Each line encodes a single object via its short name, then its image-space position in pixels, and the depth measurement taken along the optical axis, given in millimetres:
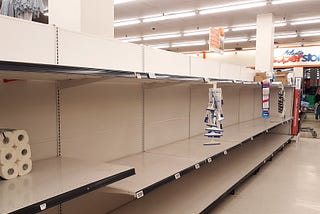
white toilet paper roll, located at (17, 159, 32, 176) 1548
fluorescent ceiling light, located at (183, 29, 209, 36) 10923
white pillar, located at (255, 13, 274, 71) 8367
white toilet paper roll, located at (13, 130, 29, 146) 1539
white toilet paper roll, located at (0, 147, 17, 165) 1467
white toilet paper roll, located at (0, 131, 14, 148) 1484
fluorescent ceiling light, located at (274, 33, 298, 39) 11423
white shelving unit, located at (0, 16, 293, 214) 1487
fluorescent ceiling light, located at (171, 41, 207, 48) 13438
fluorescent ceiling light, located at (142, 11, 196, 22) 8422
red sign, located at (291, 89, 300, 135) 8117
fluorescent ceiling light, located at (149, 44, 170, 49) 14297
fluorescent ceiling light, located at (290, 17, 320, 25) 9053
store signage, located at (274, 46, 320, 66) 12766
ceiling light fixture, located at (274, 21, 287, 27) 9453
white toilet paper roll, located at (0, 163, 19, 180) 1464
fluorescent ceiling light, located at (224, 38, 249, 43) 12586
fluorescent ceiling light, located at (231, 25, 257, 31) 10084
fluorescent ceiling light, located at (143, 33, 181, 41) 11680
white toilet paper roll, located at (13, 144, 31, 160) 1547
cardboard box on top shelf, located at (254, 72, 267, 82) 6617
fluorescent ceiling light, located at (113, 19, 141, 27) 9195
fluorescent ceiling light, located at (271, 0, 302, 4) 7160
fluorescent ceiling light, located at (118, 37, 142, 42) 12447
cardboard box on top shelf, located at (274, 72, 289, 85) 7500
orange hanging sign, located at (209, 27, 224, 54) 4438
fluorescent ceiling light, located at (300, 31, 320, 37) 10953
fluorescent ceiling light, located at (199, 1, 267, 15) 7387
